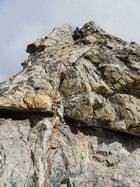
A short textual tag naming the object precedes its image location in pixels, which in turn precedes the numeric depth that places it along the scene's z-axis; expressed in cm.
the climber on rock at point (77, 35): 2302
